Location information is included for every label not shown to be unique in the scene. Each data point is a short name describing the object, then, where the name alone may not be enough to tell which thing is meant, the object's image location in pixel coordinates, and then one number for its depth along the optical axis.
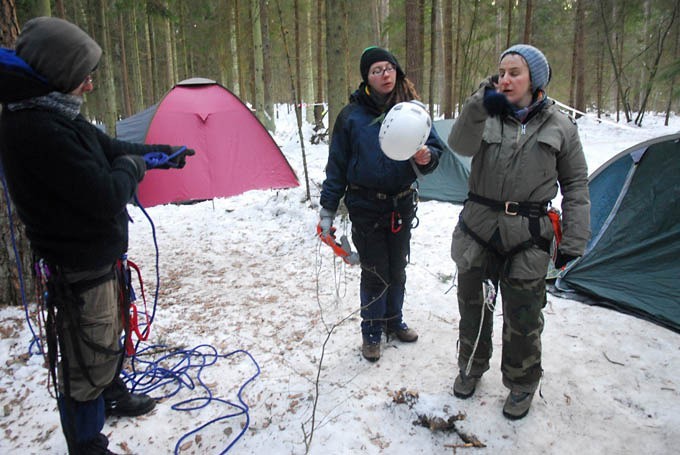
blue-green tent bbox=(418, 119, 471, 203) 7.02
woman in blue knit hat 2.17
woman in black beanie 2.72
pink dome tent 6.72
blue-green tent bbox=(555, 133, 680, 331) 3.54
